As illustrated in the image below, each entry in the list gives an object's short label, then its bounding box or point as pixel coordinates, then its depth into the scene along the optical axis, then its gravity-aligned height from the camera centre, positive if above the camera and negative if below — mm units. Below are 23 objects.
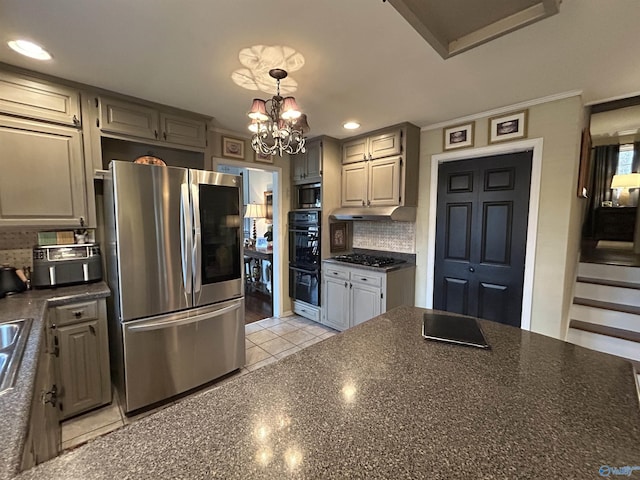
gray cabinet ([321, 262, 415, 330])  3010 -797
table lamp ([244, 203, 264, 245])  5438 +181
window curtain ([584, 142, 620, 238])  4473 +742
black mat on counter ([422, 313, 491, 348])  1208 -500
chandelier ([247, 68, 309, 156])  1754 +634
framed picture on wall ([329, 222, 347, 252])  3693 -205
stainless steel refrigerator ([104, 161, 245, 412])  1905 -402
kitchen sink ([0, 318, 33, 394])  953 -531
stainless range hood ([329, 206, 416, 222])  3079 +89
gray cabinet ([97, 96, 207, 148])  2219 +820
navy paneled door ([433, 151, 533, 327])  2615 -129
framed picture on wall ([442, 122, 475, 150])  2836 +878
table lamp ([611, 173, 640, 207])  4000 +609
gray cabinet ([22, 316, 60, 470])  827 -750
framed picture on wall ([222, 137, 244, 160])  3183 +828
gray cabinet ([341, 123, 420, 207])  3078 +623
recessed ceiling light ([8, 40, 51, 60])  1629 +1001
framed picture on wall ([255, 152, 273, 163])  3506 +783
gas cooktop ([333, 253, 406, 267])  3232 -464
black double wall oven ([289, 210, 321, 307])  3600 -454
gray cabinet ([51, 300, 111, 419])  1839 -927
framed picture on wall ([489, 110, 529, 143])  2507 +873
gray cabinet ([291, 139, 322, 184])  3533 +727
